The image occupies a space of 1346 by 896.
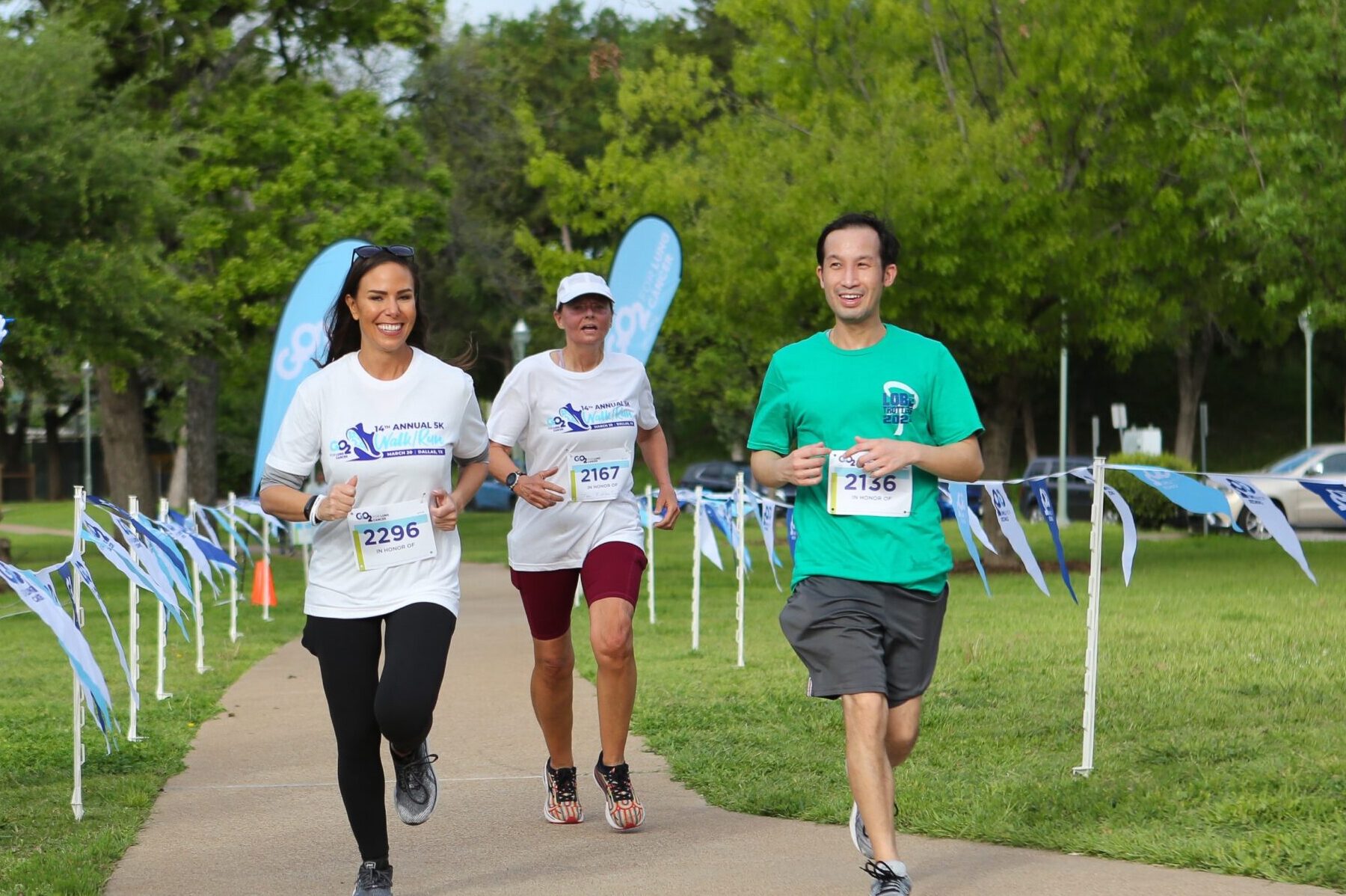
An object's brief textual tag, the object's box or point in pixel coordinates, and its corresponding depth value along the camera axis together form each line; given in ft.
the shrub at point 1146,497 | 106.01
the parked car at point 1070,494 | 131.95
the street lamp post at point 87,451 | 161.29
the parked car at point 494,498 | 176.76
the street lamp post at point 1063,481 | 120.37
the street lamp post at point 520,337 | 109.40
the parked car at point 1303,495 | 96.12
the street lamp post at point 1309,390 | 119.75
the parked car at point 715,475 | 153.99
